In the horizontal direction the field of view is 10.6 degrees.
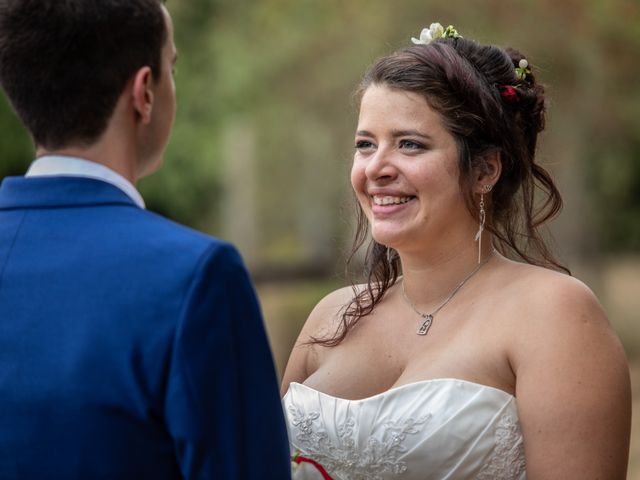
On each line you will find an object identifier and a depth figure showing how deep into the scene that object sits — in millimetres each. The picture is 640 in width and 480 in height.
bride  4037
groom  3598
